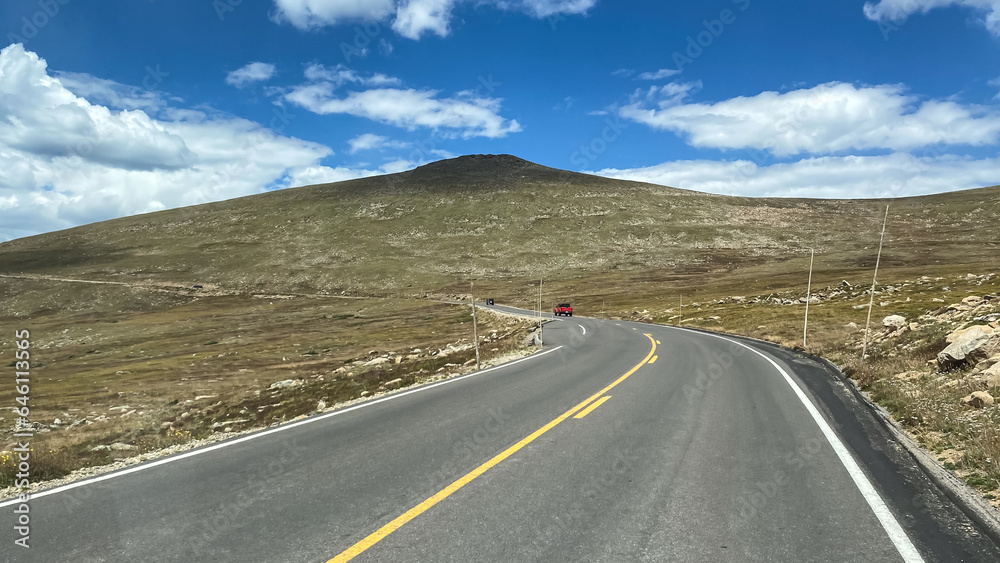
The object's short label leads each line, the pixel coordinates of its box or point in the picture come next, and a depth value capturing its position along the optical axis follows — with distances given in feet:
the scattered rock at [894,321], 73.43
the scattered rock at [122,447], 40.91
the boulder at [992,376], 33.53
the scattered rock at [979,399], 30.22
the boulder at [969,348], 40.15
